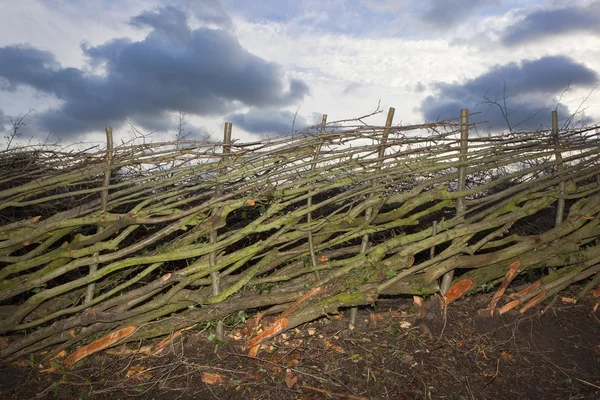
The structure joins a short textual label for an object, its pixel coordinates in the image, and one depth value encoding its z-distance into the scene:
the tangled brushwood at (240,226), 4.14
